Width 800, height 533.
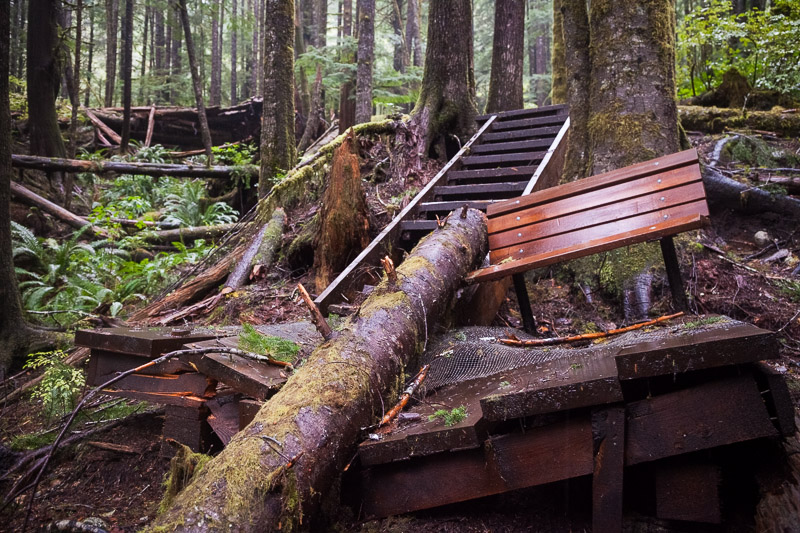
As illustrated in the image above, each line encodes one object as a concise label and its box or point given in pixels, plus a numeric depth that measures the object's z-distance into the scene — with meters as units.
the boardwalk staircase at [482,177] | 5.54
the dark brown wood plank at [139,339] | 3.57
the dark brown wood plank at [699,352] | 2.01
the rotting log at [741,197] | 6.40
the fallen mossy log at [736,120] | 9.20
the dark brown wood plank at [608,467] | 2.20
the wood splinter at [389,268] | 3.72
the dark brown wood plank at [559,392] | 2.23
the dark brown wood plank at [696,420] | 2.04
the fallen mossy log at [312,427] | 2.11
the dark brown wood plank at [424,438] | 2.44
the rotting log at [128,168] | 10.84
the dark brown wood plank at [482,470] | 2.34
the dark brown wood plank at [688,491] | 2.11
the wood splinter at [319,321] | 3.13
